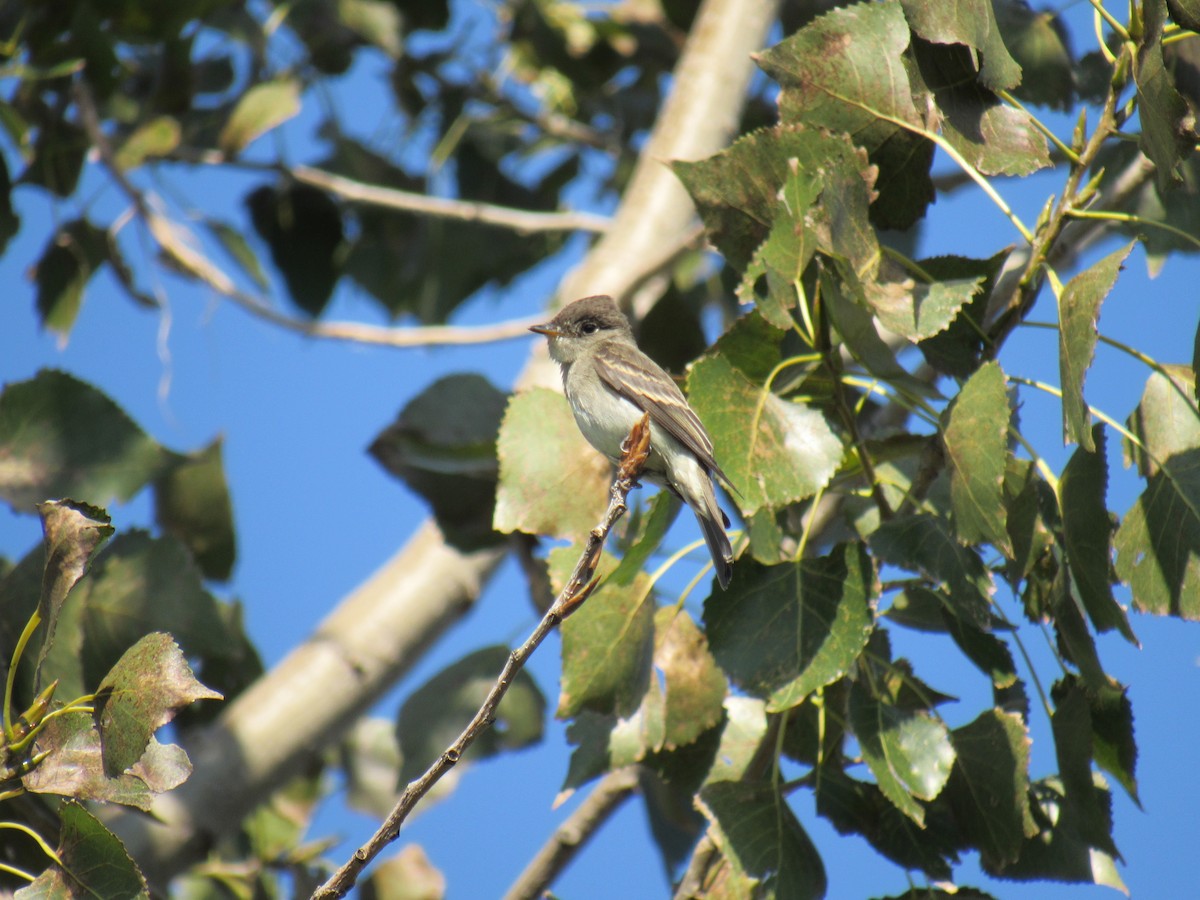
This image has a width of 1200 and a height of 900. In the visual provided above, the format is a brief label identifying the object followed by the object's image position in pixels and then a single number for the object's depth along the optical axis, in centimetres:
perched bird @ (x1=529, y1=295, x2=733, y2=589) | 575
